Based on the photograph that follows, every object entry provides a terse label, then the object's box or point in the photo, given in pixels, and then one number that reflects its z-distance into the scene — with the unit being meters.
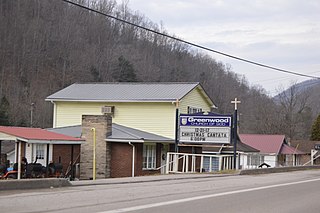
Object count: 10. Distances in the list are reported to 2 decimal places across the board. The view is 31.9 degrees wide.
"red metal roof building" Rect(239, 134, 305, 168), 62.97
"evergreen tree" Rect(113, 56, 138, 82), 86.86
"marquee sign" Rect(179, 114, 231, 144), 33.41
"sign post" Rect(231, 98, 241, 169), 32.25
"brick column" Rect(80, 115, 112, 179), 34.22
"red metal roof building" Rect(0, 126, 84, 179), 25.73
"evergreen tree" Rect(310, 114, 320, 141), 80.94
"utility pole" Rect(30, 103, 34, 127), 64.68
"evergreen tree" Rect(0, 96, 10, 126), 57.41
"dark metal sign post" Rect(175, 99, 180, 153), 33.77
